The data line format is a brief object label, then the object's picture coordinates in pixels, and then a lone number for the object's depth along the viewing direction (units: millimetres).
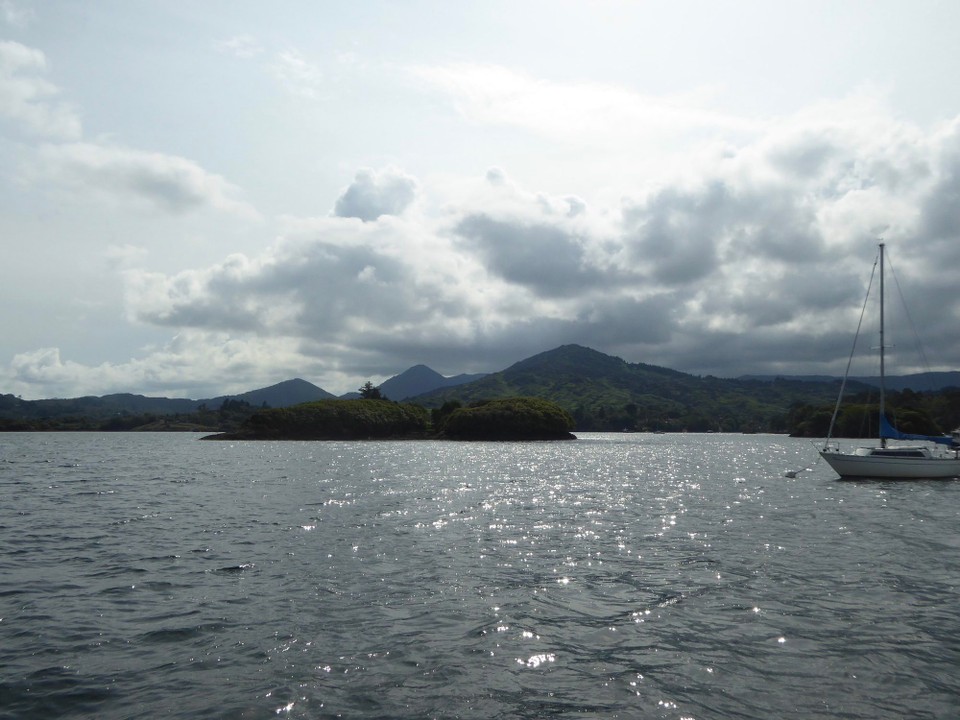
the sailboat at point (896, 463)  64250
